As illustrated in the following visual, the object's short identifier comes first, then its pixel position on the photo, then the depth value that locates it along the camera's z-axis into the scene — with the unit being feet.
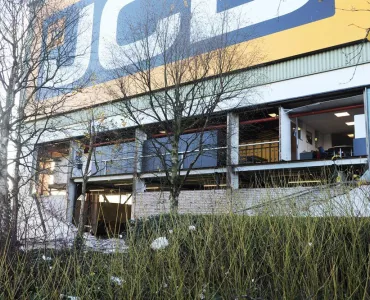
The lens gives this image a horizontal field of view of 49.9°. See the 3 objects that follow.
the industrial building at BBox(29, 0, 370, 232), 60.44
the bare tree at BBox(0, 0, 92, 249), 40.75
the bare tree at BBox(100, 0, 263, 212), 55.47
